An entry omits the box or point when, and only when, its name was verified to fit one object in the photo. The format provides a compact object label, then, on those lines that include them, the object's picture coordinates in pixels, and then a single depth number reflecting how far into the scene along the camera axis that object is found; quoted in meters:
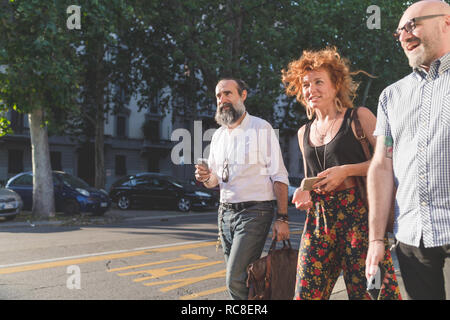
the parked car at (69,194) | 15.08
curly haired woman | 2.51
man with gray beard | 3.26
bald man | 1.79
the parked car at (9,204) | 13.01
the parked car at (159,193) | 17.98
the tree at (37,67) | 12.09
